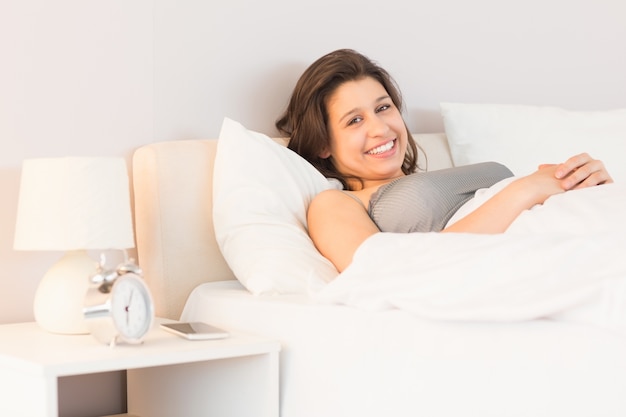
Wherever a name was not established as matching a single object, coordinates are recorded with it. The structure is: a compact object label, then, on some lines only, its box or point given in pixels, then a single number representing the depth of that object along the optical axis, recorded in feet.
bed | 7.97
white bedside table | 8.61
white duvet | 8.00
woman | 11.01
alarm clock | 8.88
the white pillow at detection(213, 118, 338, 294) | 9.80
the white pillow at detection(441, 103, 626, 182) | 11.94
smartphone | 9.15
